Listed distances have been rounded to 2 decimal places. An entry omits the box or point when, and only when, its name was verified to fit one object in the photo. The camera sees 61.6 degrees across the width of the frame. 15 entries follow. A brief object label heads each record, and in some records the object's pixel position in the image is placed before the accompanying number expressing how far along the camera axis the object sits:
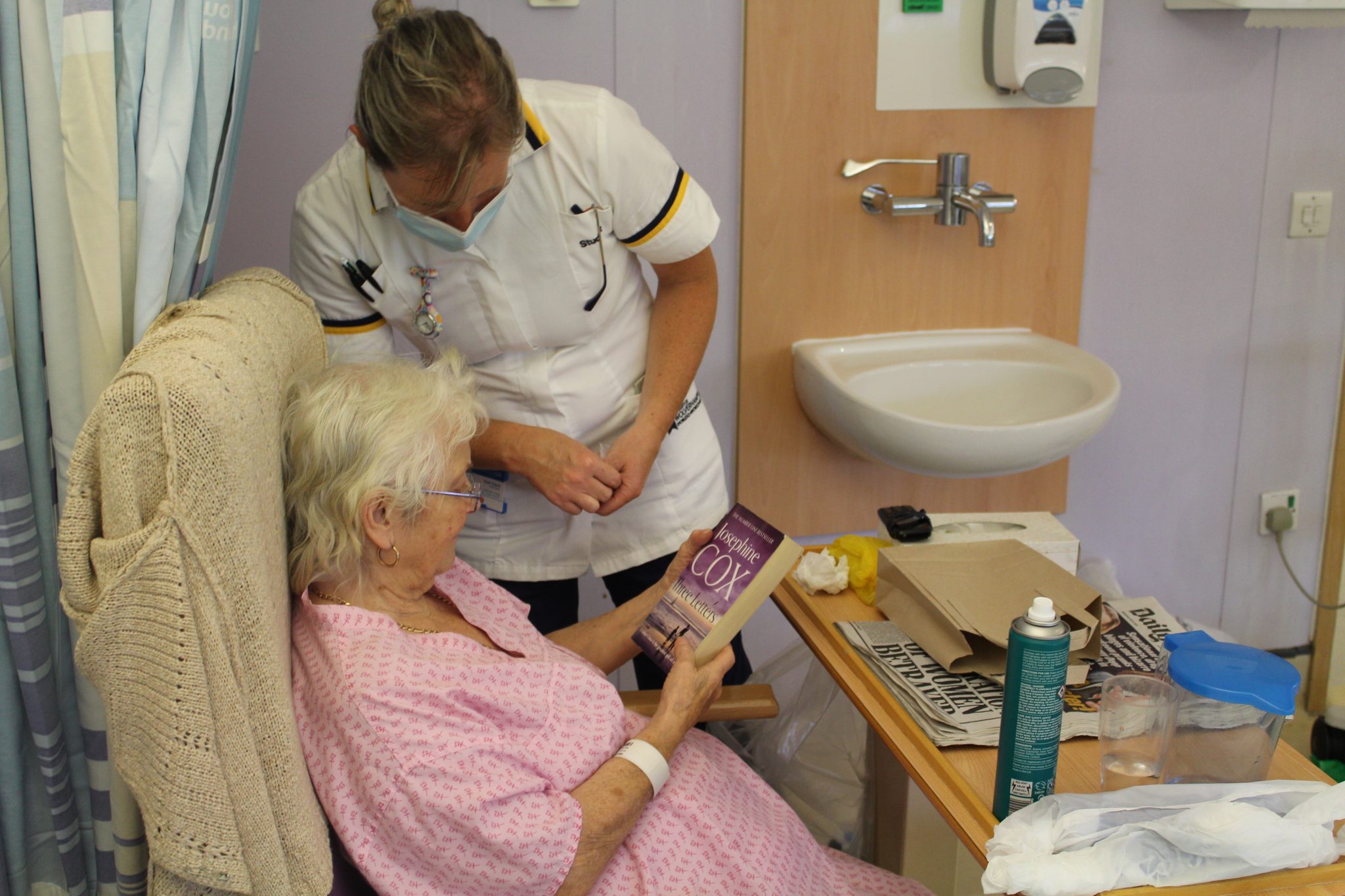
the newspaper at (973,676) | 1.21
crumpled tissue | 1.57
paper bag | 1.30
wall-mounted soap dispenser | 2.19
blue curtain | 1.09
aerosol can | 1.00
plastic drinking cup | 1.09
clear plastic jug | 0.97
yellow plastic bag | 1.57
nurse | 1.49
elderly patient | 1.11
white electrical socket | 2.84
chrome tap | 2.25
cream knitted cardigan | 0.90
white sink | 2.08
